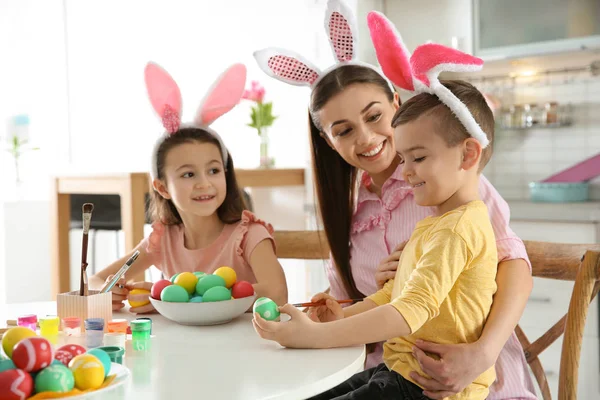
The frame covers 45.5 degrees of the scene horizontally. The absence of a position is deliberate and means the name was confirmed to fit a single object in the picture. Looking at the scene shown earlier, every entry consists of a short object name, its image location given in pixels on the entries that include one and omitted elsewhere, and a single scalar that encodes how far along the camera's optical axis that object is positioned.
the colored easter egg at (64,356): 0.89
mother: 1.32
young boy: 1.06
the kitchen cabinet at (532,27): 3.20
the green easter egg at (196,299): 1.25
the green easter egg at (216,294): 1.24
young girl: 1.60
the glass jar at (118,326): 1.20
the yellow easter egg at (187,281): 1.29
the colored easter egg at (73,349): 0.90
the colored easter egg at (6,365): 0.79
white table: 0.88
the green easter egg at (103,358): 0.86
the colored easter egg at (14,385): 0.77
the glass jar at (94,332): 1.14
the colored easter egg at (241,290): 1.28
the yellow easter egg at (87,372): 0.82
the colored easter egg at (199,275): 1.32
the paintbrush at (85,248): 1.16
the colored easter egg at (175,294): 1.25
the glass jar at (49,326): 1.18
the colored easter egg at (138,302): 1.39
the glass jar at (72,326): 1.20
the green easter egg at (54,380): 0.79
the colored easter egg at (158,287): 1.30
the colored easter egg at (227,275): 1.30
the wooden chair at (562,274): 1.26
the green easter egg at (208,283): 1.27
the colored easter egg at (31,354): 0.79
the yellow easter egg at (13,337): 0.85
